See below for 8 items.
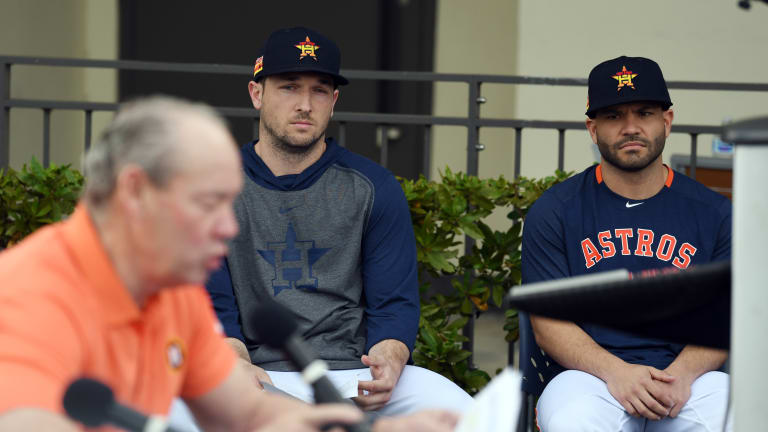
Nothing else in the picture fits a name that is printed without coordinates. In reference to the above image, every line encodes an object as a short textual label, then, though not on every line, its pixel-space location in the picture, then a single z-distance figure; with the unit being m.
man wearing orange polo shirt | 2.67
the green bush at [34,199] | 8.12
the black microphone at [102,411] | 2.49
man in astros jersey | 5.85
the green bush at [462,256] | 8.12
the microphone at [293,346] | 2.92
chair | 6.11
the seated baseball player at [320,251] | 6.15
